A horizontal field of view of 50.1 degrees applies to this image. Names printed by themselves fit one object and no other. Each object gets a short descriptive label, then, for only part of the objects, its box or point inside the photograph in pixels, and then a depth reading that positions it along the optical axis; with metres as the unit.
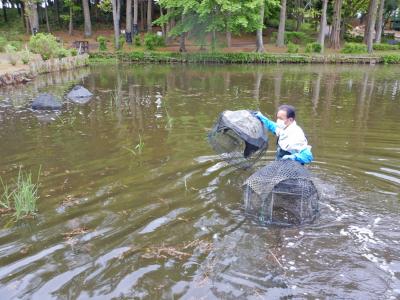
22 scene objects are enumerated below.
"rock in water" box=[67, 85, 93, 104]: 15.40
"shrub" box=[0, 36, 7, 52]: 26.62
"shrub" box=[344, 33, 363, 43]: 43.97
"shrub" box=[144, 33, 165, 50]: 36.22
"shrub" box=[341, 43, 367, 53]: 35.25
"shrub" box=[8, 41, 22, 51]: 30.71
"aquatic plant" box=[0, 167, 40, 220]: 5.53
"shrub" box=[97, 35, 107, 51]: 35.09
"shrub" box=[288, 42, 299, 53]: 34.09
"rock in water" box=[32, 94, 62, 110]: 13.50
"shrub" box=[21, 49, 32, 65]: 23.23
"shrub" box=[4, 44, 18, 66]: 22.33
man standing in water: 5.82
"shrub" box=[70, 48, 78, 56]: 28.97
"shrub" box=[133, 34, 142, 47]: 37.60
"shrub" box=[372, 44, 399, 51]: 38.62
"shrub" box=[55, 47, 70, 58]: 26.17
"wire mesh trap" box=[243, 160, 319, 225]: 5.28
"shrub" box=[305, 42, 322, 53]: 34.53
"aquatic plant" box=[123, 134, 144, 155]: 8.54
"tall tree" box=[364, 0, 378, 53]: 34.75
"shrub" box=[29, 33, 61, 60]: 24.91
